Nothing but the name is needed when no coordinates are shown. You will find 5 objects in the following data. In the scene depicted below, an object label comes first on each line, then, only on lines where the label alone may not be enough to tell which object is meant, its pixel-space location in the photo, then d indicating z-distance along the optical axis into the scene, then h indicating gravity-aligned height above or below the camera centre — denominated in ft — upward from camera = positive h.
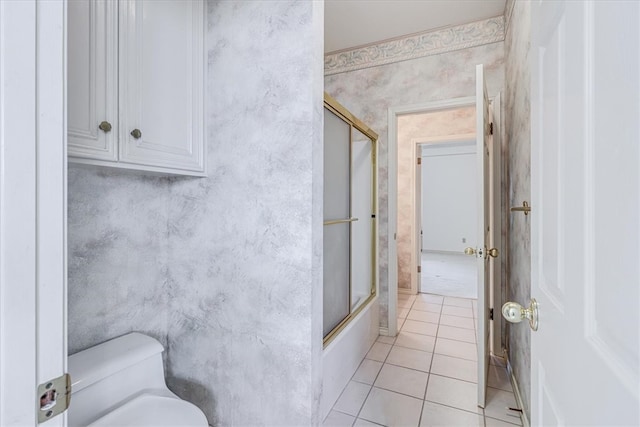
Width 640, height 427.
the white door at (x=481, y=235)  5.94 -0.49
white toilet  3.51 -2.32
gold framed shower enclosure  6.22 -0.16
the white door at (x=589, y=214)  1.17 -0.01
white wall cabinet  3.18 +1.56
